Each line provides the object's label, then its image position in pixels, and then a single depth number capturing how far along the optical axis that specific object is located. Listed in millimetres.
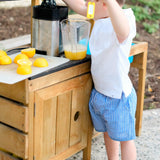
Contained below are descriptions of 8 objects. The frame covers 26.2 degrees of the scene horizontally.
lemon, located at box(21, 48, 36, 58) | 2224
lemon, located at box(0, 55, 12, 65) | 2096
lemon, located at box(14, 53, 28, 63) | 2111
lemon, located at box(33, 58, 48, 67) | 2072
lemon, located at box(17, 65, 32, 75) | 1933
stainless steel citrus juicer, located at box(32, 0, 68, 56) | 2225
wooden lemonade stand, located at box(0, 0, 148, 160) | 2018
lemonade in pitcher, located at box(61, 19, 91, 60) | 2270
